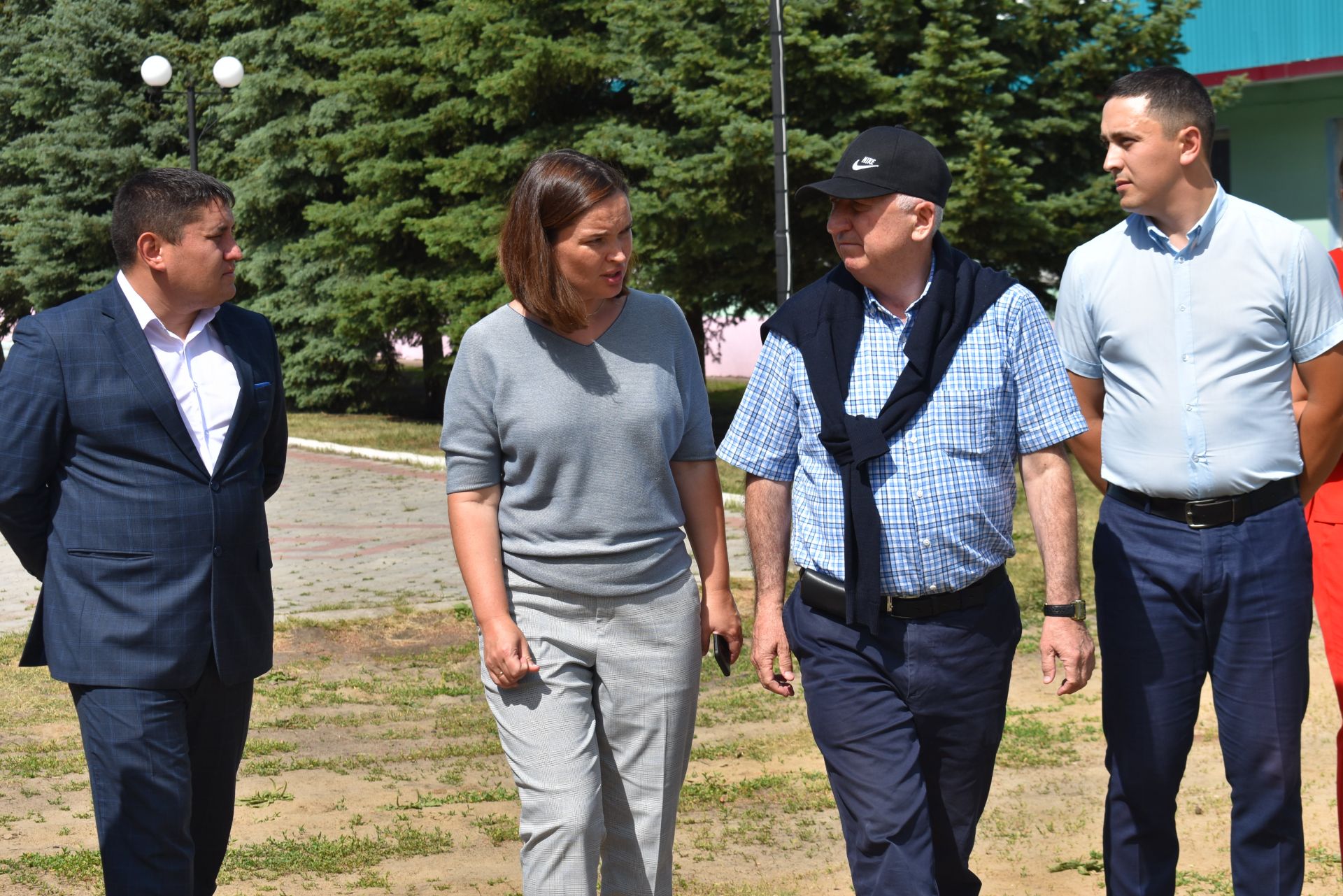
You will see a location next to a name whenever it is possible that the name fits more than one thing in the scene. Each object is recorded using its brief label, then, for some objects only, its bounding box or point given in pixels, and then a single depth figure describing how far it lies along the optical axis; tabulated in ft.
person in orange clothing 14.17
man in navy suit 11.83
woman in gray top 11.41
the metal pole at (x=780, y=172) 45.70
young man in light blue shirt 12.51
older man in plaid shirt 11.55
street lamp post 64.64
